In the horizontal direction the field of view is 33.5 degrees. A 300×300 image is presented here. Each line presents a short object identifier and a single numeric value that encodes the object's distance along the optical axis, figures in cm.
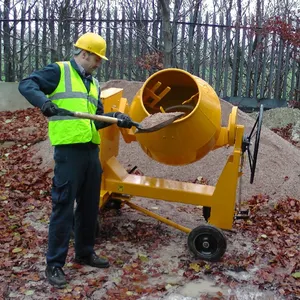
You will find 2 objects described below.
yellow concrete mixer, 405
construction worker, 347
